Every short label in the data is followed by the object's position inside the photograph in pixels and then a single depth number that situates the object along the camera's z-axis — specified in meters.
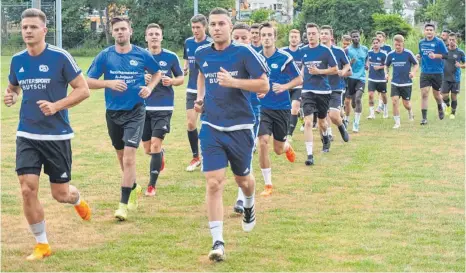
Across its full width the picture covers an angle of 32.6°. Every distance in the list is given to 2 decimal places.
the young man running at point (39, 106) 7.43
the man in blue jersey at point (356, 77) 19.55
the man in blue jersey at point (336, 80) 14.98
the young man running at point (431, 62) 20.58
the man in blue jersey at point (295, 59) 14.90
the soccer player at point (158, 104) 10.80
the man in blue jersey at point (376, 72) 20.69
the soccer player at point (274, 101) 10.70
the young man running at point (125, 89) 9.27
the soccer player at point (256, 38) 12.94
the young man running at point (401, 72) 19.30
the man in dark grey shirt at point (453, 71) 21.64
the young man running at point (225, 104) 7.55
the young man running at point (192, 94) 12.63
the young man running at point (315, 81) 13.59
